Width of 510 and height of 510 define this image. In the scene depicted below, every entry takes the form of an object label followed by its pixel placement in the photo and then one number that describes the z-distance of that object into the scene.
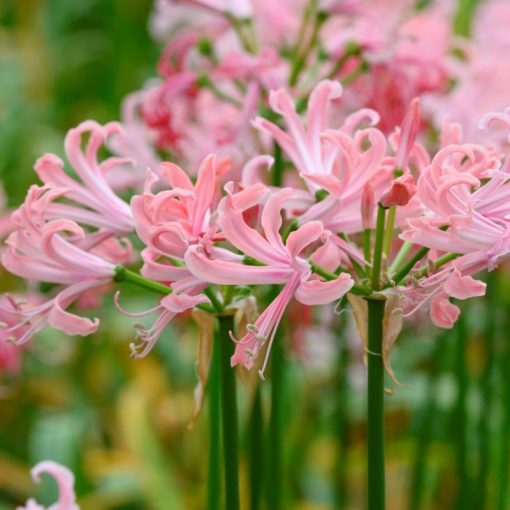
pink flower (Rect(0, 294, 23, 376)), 1.86
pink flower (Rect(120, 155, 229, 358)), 1.46
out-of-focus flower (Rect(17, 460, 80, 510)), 1.52
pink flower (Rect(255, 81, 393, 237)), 1.49
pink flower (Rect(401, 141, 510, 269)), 1.45
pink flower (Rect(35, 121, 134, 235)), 1.54
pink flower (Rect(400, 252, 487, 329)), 1.45
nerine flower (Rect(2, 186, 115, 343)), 1.50
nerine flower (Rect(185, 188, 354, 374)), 1.45
